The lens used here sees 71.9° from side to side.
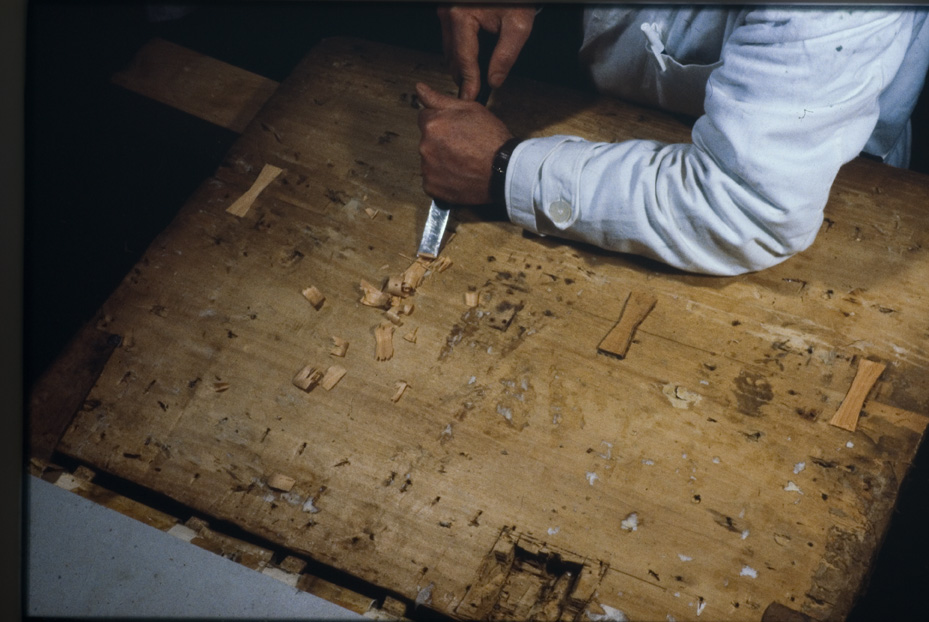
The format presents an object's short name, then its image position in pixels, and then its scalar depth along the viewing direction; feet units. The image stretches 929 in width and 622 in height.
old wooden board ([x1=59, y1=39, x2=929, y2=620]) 3.40
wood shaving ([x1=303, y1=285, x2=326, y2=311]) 4.09
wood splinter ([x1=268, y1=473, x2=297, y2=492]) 3.59
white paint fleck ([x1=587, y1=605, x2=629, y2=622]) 3.30
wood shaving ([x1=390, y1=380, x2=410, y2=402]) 3.78
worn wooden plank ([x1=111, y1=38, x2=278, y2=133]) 5.00
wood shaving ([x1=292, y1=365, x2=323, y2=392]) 3.81
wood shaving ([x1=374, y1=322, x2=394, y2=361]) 3.90
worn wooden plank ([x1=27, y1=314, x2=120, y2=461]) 3.80
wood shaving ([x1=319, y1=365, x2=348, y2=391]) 3.83
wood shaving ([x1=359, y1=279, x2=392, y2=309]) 4.07
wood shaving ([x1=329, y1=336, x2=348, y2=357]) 3.92
